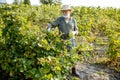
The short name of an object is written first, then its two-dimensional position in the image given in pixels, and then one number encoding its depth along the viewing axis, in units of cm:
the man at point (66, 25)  340
